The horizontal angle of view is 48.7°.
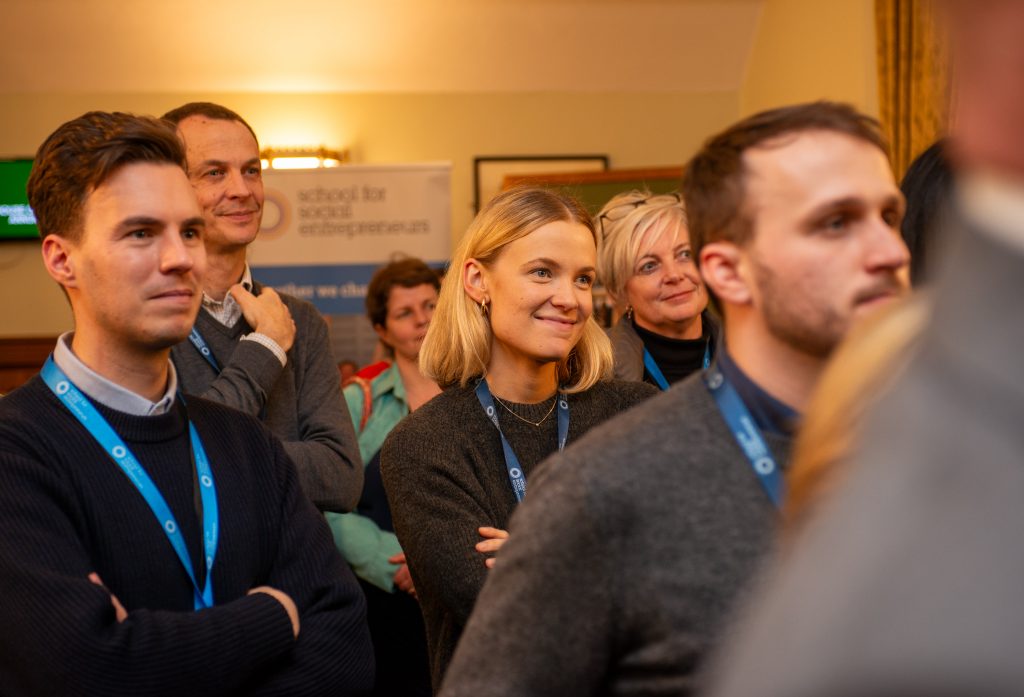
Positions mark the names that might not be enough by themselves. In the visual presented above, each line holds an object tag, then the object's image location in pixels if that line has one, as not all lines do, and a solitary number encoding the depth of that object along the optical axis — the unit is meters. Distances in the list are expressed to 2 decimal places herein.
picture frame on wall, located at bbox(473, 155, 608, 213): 8.86
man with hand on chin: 2.67
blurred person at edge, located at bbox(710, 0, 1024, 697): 0.45
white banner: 7.36
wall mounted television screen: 8.62
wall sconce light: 8.52
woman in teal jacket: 3.23
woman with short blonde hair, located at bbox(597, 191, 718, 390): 3.20
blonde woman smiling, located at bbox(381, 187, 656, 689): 2.37
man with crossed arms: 1.76
